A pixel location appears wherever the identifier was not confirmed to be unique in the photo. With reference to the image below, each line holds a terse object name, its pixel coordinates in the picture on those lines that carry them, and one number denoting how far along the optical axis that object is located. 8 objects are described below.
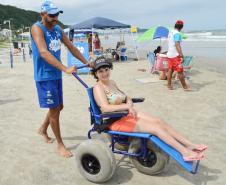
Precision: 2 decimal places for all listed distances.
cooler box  10.21
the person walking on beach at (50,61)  4.01
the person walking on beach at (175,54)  8.60
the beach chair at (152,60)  11.79
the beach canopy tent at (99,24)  16.42
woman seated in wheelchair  3.50
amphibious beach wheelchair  3.54
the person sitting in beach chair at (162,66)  10.22
